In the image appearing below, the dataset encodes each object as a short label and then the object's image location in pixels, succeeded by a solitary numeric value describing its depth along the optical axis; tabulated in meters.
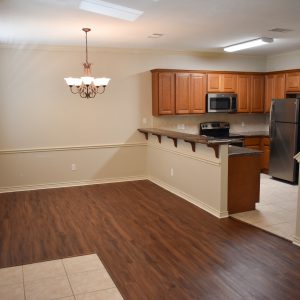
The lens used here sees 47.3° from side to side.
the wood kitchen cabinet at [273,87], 6.95
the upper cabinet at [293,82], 6.57
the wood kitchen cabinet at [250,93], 7.18
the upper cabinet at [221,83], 6.83
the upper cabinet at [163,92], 6.41
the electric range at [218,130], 7.05
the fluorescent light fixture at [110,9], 3.39
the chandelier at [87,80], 4.54
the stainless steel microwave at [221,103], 6.84
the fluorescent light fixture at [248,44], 5.44
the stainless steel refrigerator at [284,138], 6.10
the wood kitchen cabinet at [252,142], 7.03
